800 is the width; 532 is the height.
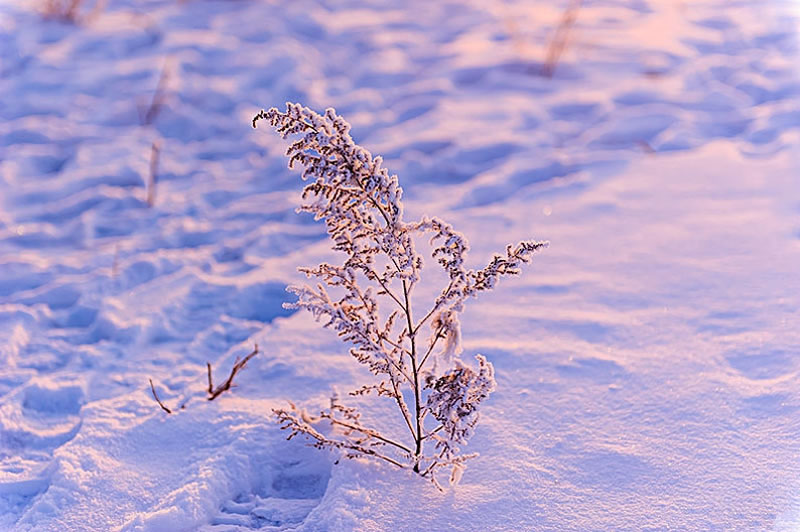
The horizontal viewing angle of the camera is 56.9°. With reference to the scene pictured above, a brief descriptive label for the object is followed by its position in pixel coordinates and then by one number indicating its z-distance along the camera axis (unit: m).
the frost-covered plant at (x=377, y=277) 1.67
